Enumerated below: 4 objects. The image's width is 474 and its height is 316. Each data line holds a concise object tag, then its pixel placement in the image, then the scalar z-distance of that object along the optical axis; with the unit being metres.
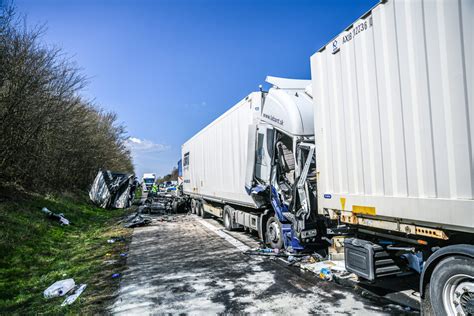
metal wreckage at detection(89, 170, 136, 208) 21.86
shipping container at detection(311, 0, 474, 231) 2.94
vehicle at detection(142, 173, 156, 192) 49.12
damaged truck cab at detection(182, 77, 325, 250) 6.66
